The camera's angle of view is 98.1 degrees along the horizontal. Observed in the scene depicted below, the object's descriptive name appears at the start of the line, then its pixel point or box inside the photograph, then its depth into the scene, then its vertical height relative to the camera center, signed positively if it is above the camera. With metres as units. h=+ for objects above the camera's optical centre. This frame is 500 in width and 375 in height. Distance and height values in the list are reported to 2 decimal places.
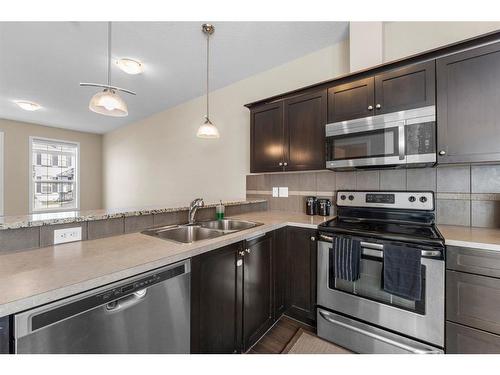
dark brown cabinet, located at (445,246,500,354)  1.16 -0.63
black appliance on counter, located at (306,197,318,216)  2.27 -0.20
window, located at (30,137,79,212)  4.78 +0.27
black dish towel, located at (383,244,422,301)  1.30 -0.52
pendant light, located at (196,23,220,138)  2.03 +0.55
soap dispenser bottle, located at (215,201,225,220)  1.98 -0.23
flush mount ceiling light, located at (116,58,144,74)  2.41 +1.39
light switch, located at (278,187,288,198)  2.55 -0.05
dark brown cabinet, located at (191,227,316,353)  1.16 -0.69
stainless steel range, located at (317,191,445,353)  1.30 -0.65
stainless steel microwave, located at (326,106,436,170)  1.52 +0.36
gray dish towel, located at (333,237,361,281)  1.50 -0.49
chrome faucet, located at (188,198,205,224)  1.73 -0.16
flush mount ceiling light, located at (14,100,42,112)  3.38 +1.30
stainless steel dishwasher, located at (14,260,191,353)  0.68 -0.49
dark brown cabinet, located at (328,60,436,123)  1.53 +0.74
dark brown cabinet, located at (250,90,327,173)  2.02 +0.54
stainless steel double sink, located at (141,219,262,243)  1.53 -0.33
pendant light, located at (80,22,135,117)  1.49 +0.59
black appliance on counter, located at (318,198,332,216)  2.20 -0.20
